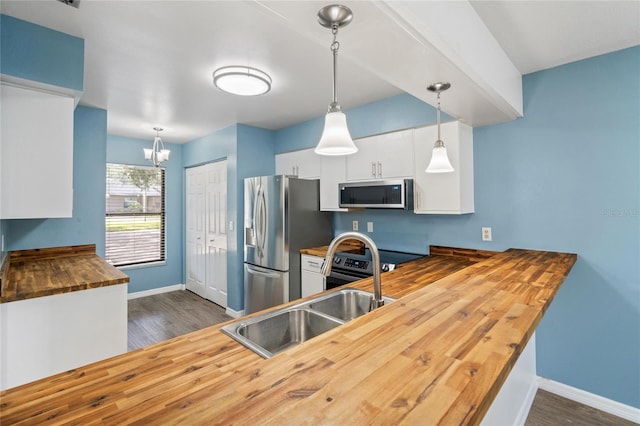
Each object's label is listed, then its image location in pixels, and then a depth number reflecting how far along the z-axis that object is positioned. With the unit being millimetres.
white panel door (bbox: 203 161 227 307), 4207
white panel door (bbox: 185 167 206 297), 4672
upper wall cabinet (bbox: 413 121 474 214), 2473
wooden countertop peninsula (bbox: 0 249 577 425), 603
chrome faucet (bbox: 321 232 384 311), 1345
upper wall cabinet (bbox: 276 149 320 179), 3623
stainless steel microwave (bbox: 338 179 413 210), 2629
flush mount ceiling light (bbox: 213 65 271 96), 2254
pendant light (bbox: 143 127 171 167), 3596
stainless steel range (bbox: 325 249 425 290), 2641
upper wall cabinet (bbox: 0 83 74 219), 1848
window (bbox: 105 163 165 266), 4477
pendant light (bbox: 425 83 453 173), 2023
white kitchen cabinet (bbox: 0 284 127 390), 1636
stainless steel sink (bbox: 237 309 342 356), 1329
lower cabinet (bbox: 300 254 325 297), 3193
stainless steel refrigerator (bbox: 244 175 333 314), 3314
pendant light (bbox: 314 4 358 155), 1346
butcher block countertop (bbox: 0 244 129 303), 1767
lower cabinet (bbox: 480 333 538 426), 1178
